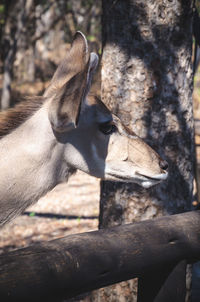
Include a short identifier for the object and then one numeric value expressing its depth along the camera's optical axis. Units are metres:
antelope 5.52
